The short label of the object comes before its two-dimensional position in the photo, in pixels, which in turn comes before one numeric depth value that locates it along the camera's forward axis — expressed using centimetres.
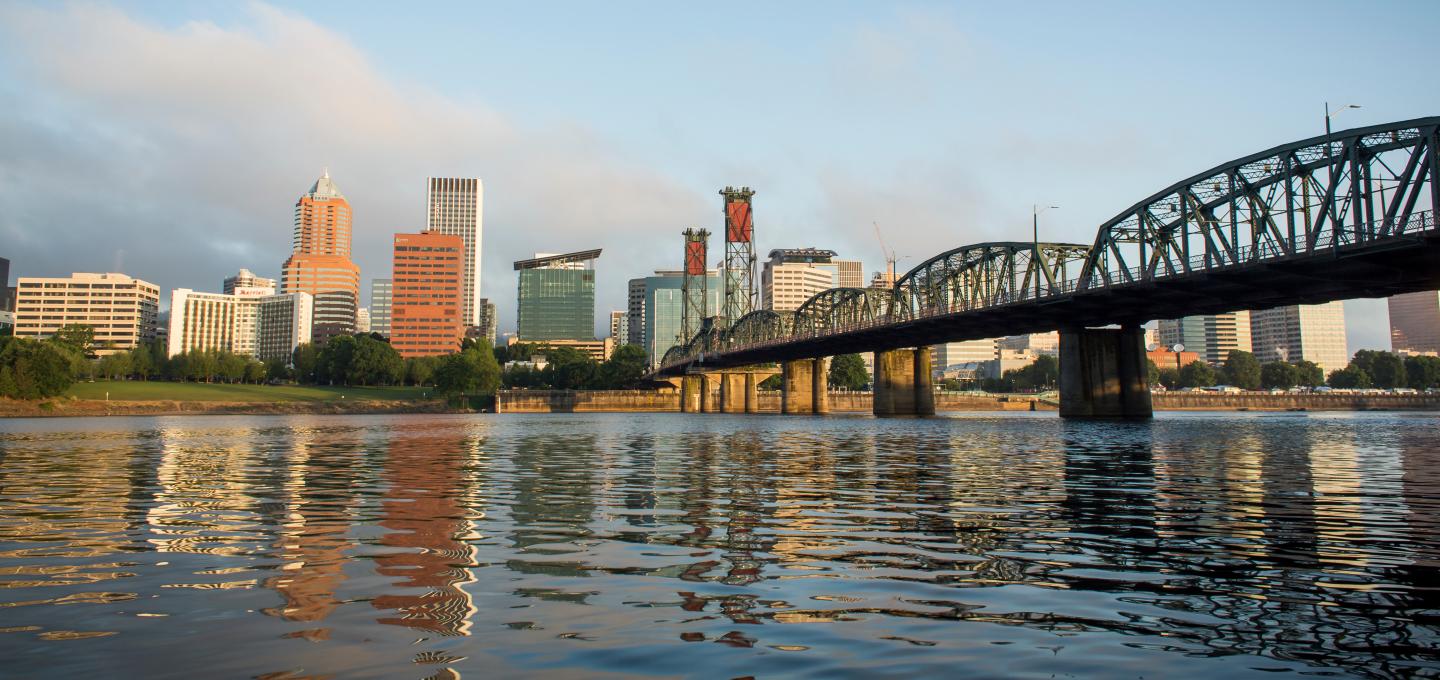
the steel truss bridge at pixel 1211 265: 6431
